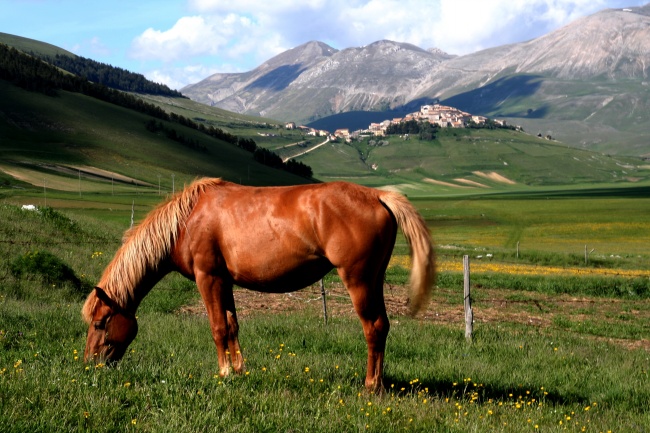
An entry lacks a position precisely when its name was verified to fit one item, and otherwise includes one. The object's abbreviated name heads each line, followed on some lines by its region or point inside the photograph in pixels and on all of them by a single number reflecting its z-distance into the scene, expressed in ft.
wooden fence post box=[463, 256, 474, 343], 42.83
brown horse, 25.86
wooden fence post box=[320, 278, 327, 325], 48.96
